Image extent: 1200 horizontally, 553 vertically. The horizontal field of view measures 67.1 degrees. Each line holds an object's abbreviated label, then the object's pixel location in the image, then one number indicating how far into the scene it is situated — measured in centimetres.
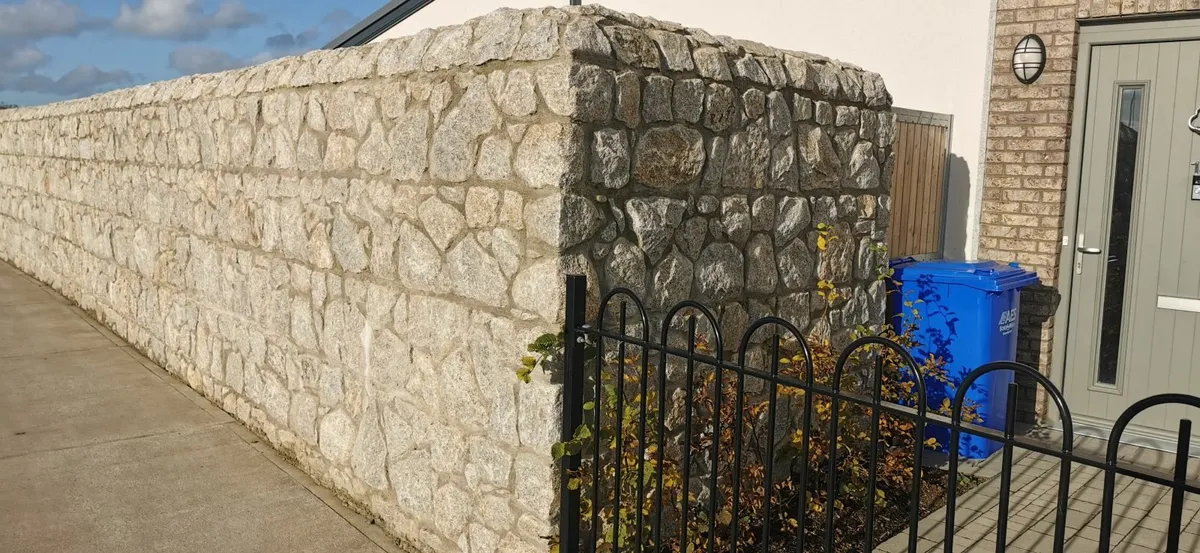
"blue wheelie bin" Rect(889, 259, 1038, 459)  480
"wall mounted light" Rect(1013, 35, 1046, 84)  541
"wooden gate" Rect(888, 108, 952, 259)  541
